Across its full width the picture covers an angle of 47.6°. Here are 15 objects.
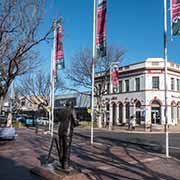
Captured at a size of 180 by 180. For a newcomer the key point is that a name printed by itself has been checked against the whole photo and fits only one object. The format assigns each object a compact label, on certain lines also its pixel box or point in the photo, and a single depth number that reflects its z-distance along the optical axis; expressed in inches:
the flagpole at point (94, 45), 499.3
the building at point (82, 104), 1641.3
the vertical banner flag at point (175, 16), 341.1
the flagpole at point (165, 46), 367.6
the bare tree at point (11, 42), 421.5
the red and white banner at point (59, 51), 560.8
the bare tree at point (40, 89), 1470.6
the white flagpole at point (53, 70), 611.2
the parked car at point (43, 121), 1362.4
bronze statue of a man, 244.1
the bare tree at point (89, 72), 1194.4
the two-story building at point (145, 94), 1263.8
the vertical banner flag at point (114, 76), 982.9
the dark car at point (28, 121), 1228.0
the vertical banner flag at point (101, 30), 470.2
